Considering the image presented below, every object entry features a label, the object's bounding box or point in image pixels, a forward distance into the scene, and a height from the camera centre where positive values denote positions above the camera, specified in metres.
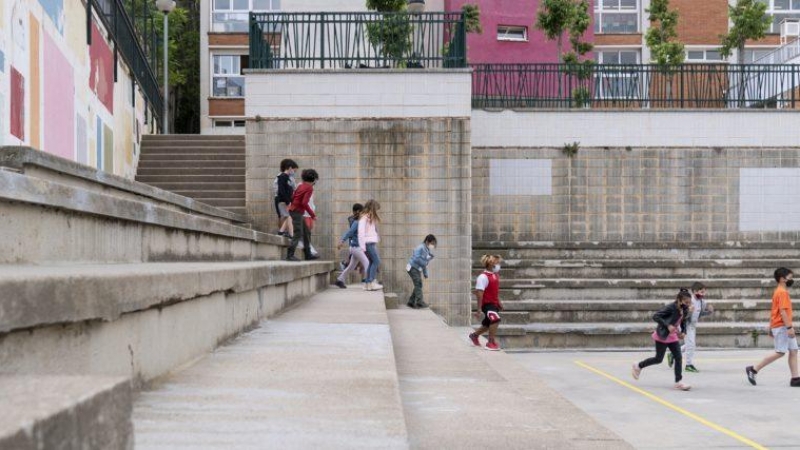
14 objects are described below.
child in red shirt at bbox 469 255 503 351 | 12.84 -1.04
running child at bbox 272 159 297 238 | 13.61 +0.60
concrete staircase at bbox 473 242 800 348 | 15.52 -1.14
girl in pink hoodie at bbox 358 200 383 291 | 13.63 -0.15
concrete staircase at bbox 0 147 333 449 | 1.76 -0.29
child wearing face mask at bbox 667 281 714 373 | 13.13 -1.31
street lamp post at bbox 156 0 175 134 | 26.11 +6.27
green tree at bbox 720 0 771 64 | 31.89 +6.90
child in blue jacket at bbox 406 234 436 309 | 14.64 -0.63
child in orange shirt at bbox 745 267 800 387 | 11.79 -1.33
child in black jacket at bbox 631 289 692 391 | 11.70 -1.26
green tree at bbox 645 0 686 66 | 30.62 +6.38
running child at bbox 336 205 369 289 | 13.98 -0.43
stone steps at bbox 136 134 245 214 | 16.44 +1.14
